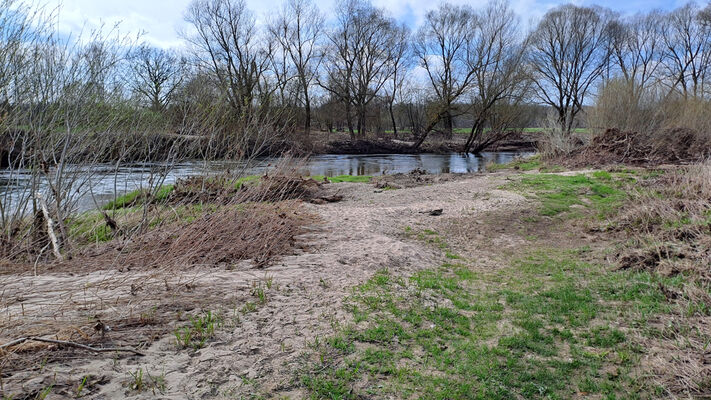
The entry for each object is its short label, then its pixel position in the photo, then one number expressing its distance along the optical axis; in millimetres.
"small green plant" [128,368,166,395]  2984
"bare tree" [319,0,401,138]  39409
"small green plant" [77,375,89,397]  2815
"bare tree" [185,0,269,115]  34750
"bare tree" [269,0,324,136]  36878
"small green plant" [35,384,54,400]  2694
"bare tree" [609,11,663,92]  40344
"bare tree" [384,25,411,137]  41906
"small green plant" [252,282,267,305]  4795
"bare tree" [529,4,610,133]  39344
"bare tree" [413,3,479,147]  38625
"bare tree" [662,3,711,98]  38094
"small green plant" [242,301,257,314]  4500
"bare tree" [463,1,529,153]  36184
